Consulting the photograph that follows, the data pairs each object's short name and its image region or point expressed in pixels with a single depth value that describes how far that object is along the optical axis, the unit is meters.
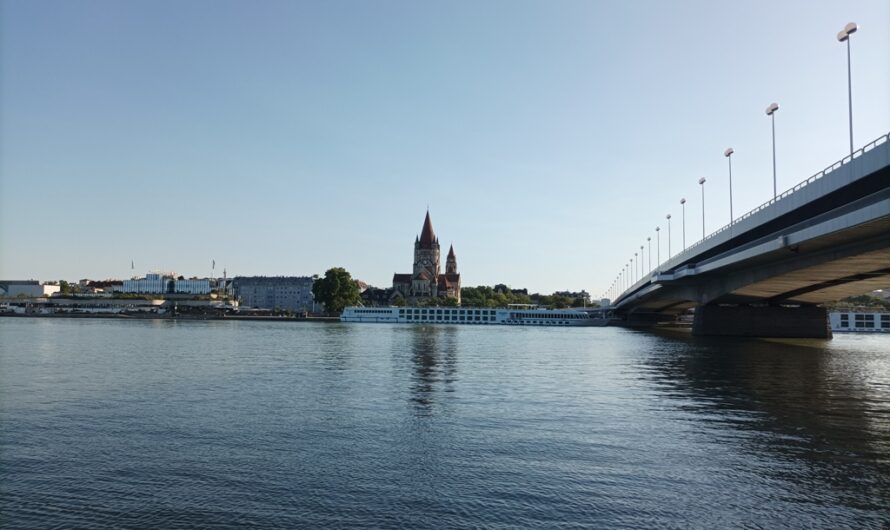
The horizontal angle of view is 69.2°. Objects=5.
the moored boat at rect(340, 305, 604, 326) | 164.88
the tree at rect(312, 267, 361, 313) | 178.75
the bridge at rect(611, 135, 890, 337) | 35.19
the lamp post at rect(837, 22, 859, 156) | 41.03
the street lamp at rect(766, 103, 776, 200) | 54.73
